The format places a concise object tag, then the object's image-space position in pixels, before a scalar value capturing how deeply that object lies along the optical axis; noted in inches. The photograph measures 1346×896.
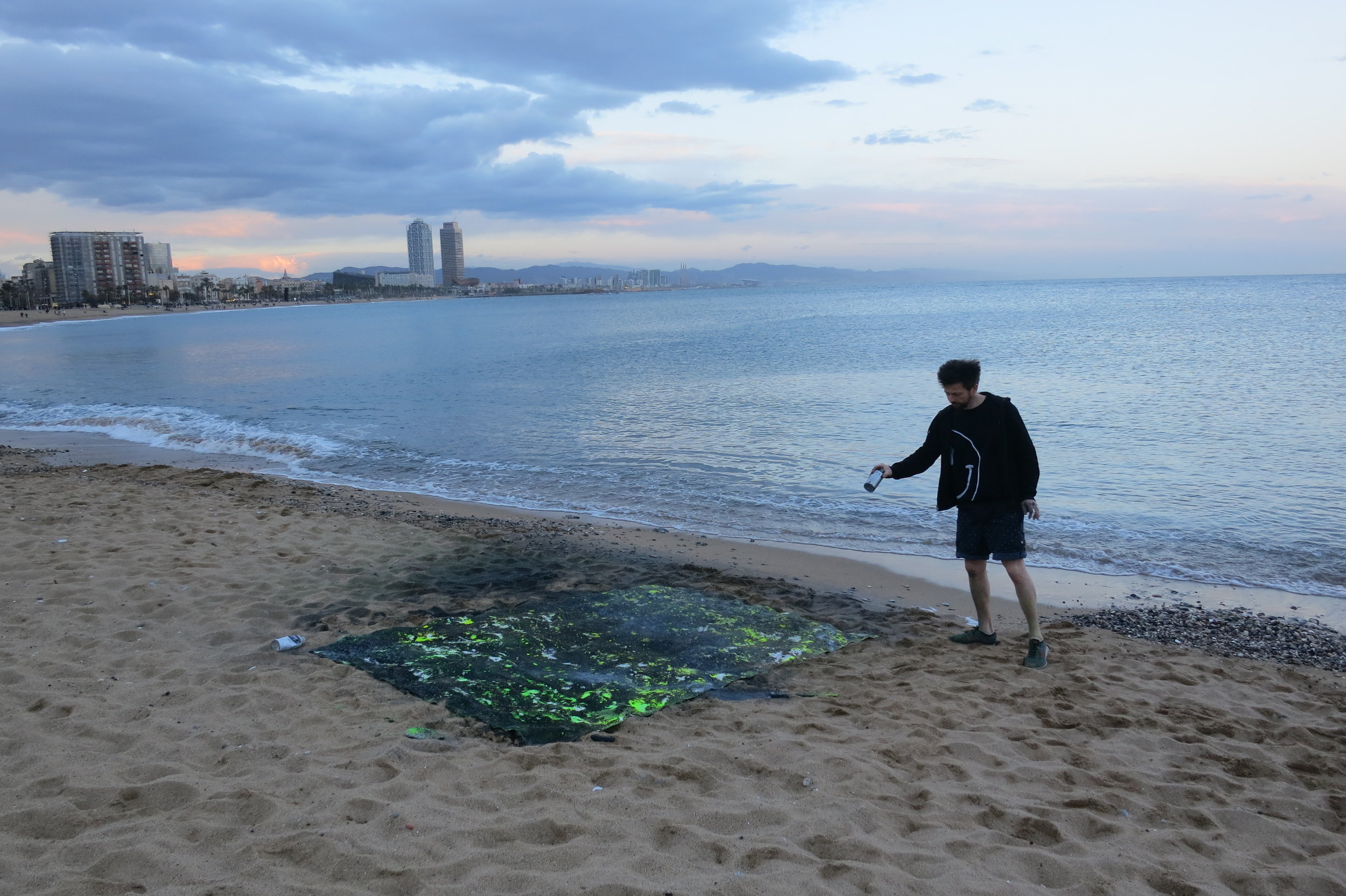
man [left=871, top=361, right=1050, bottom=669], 215.5
